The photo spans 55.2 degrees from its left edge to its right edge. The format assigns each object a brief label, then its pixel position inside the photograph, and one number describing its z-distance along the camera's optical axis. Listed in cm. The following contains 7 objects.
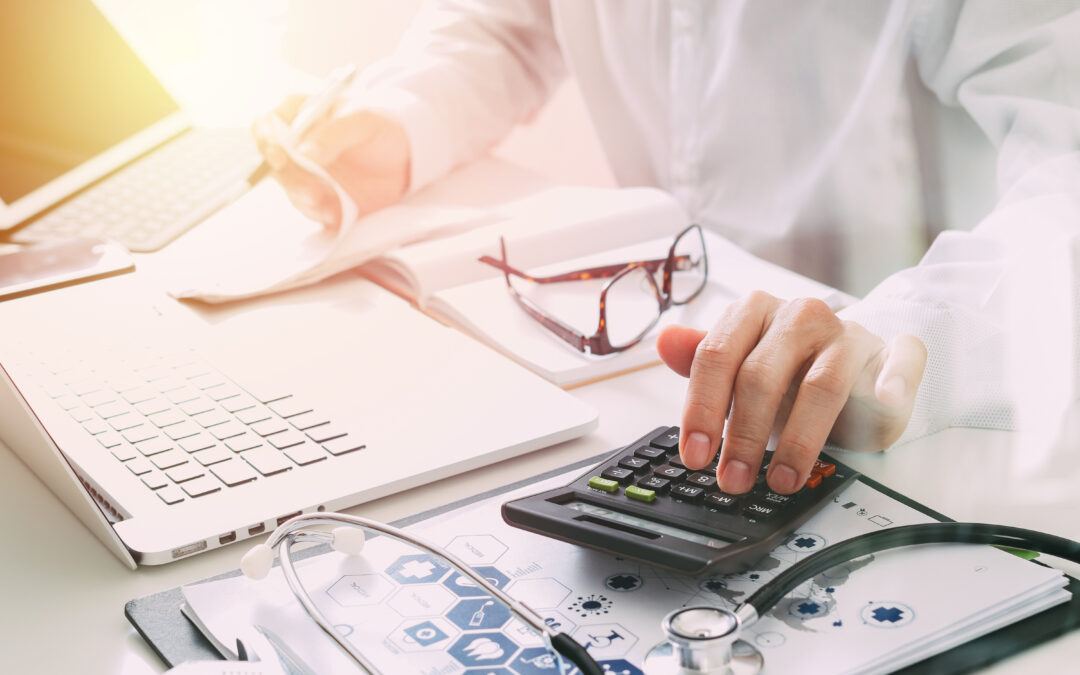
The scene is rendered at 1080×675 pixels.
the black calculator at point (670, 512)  37
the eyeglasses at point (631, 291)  64
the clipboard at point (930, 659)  34
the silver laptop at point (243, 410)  47
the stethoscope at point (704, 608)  32
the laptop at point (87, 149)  86
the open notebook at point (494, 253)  67
